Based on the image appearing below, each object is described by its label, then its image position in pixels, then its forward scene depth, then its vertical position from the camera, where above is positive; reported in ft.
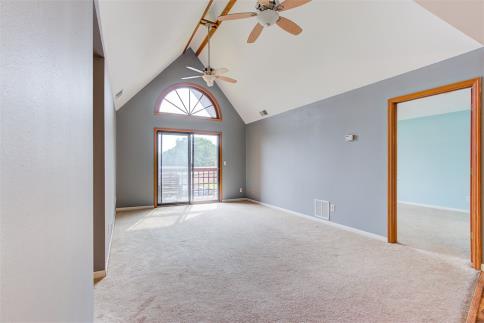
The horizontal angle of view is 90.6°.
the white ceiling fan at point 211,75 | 15.47 +5.58
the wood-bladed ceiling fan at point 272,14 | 8.43 +5.48
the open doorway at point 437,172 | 9.23 -0.83
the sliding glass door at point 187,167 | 21.47 -0.58
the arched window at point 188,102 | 21.42 +5.55
